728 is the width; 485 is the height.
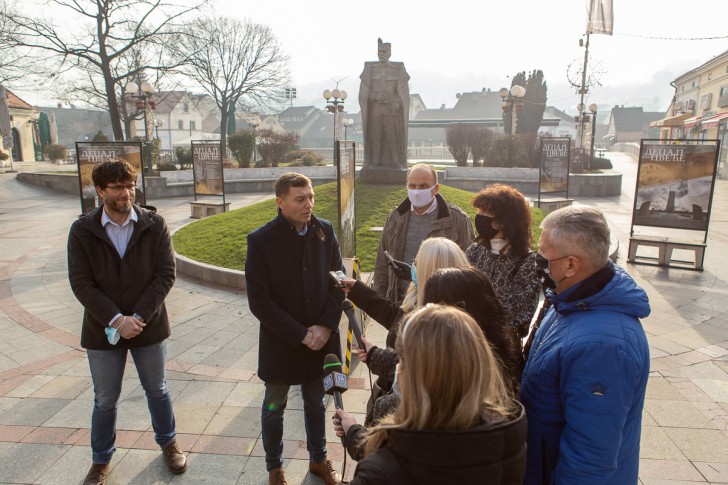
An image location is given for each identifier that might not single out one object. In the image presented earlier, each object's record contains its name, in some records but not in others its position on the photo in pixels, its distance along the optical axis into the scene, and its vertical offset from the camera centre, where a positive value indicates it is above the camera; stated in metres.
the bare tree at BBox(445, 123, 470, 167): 24.36 +0.36
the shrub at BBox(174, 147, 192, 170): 24.06 -0.46
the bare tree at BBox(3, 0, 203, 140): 22.32 +5.08
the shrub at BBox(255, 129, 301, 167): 25.41 +0.16
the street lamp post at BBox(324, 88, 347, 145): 26.09 +2.68
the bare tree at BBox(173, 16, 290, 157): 38.28 +5.94
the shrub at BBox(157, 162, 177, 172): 23.05 -0.86
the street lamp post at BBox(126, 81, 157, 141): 20.84 +2.23
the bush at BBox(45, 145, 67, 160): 36.60 -0.34
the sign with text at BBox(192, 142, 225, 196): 13.75 -0.56
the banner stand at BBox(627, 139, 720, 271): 8.56 -0.72
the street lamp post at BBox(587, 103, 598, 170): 25.77 +2.08
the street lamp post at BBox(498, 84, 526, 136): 20.75 +2.31
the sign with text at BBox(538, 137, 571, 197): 14.05 -0.38
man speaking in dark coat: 3.00 -0.97
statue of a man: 12.38 +1.00
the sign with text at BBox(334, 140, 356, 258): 5.03 -0.48
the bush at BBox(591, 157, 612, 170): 26.05 -0.65
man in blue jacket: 1.61 -0.71
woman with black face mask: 2.83 -0.61
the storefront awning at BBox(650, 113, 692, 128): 41.25 +2.65
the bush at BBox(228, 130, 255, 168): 24.22 +0.13
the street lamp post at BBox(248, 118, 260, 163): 32.76 +1.72
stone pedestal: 12.84 -0.64
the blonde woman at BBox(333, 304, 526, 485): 1.39 -0.78
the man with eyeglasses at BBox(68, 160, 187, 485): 2.99 -0.88
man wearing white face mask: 3.86 -0.59
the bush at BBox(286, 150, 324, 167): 25.42 -0.51
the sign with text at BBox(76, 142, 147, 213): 8.34 -0.17
